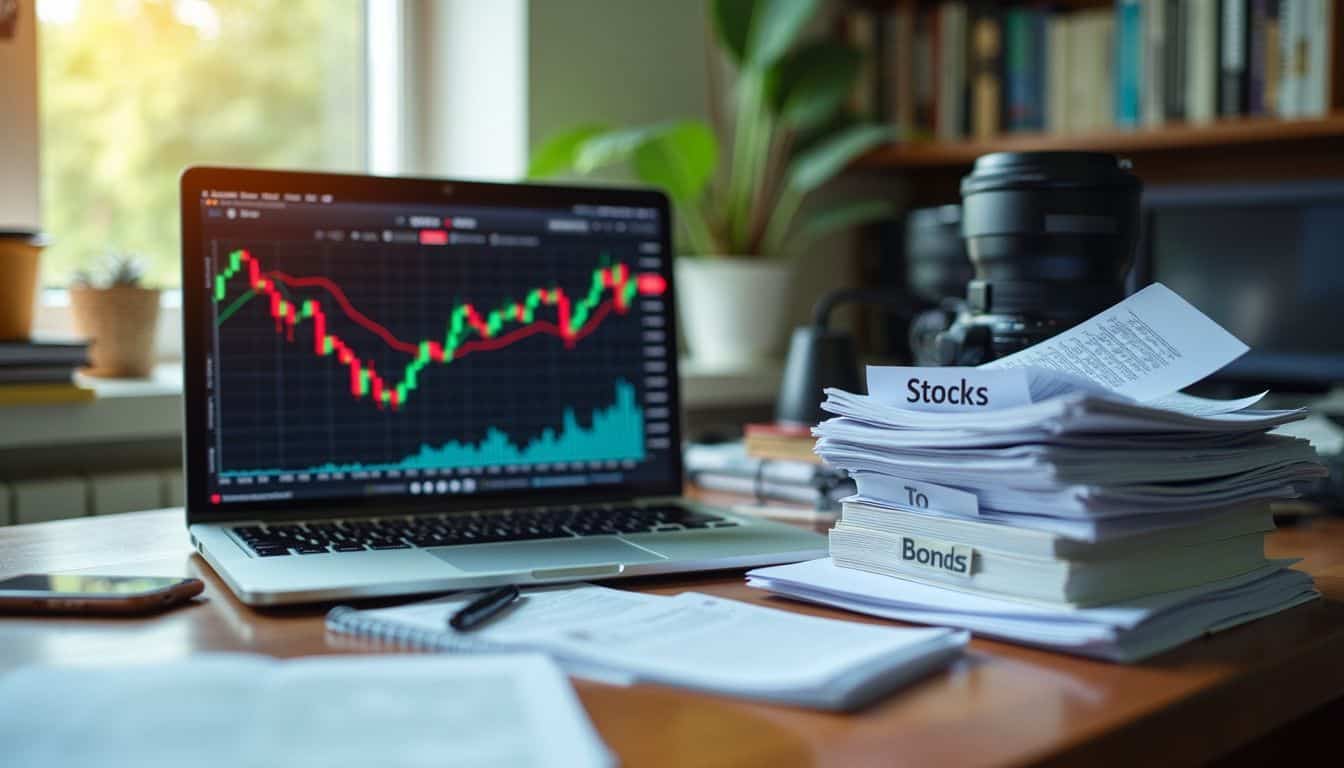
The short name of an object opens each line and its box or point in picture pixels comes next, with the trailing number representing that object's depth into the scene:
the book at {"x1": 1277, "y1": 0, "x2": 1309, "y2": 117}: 2.03
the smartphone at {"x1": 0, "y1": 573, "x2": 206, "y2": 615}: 0.75
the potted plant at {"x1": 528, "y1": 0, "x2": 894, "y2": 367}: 2.13
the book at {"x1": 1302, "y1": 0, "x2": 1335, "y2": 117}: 2.00
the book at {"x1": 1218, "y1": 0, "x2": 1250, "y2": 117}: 2.09
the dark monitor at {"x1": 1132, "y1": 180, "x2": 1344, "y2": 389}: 1.92
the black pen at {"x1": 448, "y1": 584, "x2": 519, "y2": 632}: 0.70
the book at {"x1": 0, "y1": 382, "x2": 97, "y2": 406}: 1.46
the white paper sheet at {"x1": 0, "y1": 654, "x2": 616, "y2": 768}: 0.49
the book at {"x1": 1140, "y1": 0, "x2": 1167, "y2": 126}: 2.19
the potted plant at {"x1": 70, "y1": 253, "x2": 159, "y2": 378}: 1.67
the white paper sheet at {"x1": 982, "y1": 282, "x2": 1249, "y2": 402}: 0.81
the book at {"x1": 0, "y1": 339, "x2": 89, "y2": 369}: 1.46
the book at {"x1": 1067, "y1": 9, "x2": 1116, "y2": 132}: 2.29
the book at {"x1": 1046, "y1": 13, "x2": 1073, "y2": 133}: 2.35
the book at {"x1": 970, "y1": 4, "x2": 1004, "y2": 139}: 2.42
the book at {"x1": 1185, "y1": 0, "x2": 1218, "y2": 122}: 2.12
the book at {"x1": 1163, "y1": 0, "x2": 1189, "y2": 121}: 2.16
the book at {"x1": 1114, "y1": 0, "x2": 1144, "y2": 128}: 2.23
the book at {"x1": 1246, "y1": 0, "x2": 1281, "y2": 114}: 2.06
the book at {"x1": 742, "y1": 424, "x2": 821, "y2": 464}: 1.25
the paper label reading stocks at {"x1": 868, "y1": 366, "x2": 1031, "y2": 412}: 0.76
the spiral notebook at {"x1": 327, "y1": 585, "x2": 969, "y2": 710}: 0.61
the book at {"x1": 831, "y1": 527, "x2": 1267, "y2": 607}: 0.72
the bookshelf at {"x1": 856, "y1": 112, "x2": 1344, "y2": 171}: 2.05
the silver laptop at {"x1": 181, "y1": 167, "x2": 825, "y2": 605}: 0.96
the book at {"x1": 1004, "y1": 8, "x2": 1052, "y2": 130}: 2.40
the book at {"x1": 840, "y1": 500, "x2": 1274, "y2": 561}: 0.73
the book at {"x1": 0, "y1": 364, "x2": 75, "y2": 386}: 1.47
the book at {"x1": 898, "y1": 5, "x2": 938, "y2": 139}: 2.49
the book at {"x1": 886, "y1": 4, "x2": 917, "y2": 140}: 2.51
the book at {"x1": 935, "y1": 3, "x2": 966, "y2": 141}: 2.46
